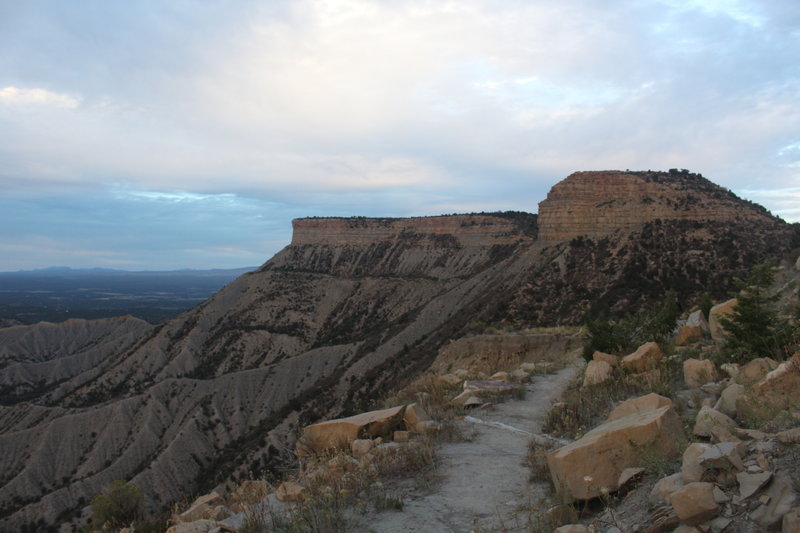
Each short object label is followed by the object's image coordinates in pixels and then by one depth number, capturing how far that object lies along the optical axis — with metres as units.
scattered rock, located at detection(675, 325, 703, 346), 12.02
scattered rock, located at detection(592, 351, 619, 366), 11.37
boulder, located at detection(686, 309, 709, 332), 12.49
